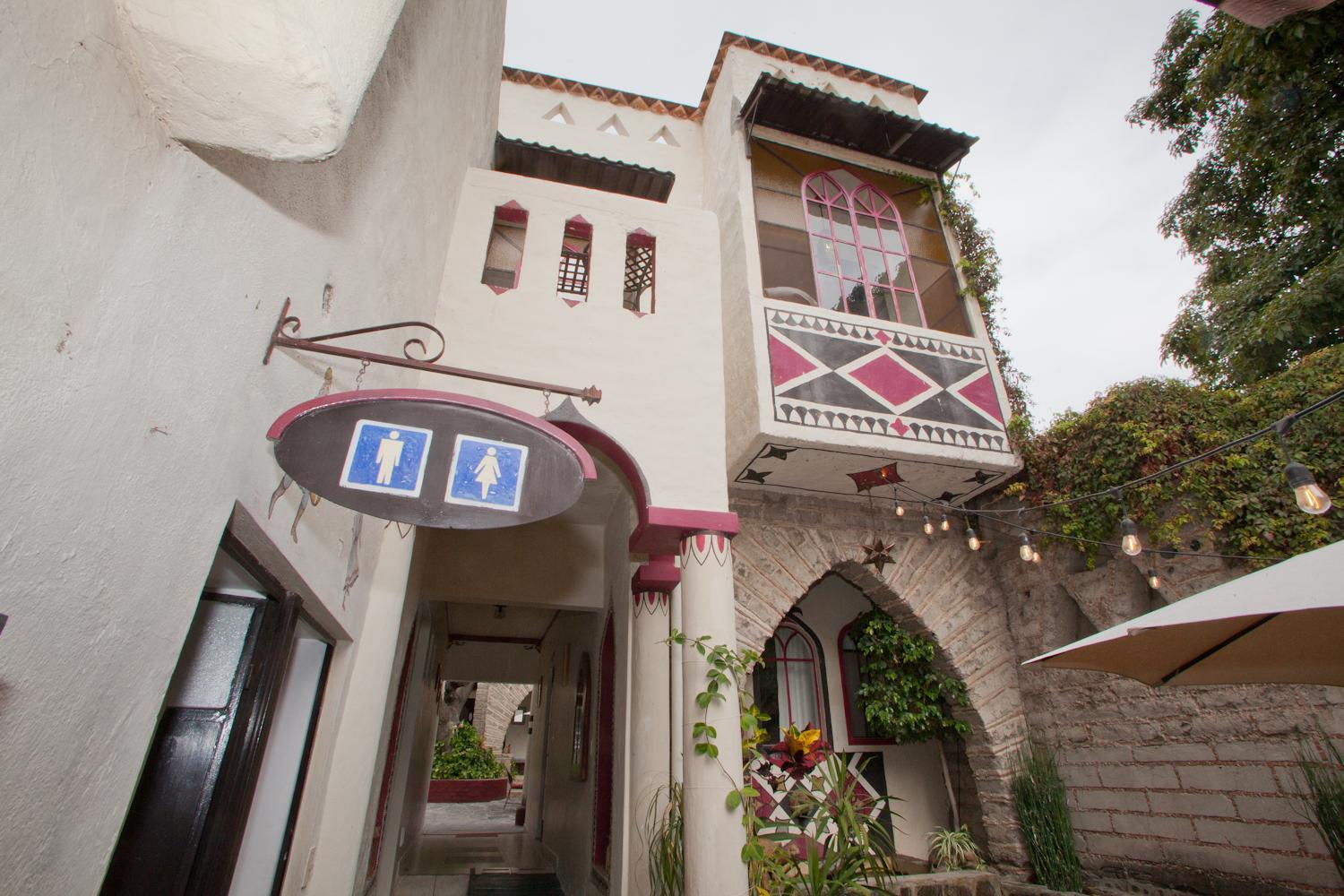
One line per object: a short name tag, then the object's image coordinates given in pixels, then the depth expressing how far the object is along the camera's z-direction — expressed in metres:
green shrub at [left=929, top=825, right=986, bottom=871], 5.95
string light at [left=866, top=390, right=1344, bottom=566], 3.08
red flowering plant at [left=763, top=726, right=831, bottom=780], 4.83
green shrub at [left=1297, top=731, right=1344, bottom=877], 4.14
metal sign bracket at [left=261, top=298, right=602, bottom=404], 1.91
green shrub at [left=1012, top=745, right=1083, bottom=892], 5.52
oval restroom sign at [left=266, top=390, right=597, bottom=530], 1.78
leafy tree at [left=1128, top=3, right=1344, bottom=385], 7.39
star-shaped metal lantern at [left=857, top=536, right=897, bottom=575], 6.55
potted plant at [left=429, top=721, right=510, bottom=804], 16.17
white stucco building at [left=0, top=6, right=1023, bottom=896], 1.21
